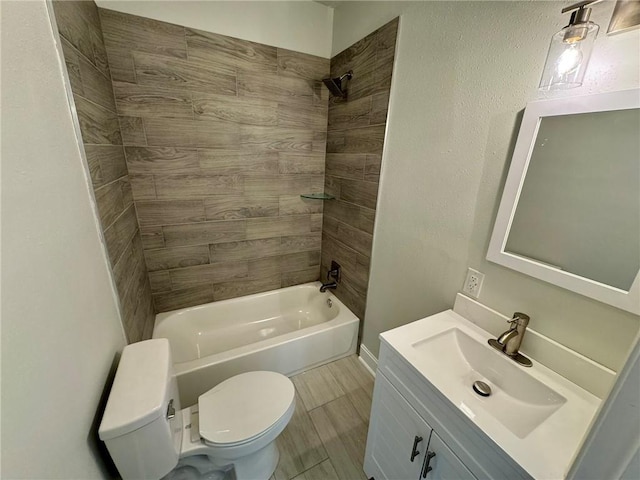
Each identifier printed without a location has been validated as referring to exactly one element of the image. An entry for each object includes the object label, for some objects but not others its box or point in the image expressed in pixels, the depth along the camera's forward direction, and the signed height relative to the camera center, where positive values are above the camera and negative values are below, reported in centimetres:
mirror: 71 -8
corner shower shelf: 210 -29
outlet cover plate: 111 -49
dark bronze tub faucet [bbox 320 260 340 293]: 214 -97
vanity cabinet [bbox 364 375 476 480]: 82 -100
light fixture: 70 +35
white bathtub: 153 -128
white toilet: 80 -107
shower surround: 136 +0
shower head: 171 +51
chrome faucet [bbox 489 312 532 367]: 93 -60
